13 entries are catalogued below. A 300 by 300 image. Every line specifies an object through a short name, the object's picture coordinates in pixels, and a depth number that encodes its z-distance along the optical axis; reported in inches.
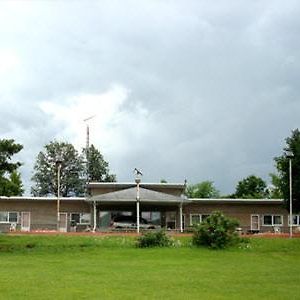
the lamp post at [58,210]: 2342.5
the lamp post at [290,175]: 1919.2
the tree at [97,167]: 4298.7
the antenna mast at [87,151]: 4237.7
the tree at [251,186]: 4348.7
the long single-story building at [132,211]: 2348.7
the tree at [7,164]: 1544.0
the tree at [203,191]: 4648.1
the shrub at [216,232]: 1541.6
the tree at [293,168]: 2046.1
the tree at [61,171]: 4136.3
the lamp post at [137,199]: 2118.2
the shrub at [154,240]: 1547.7
